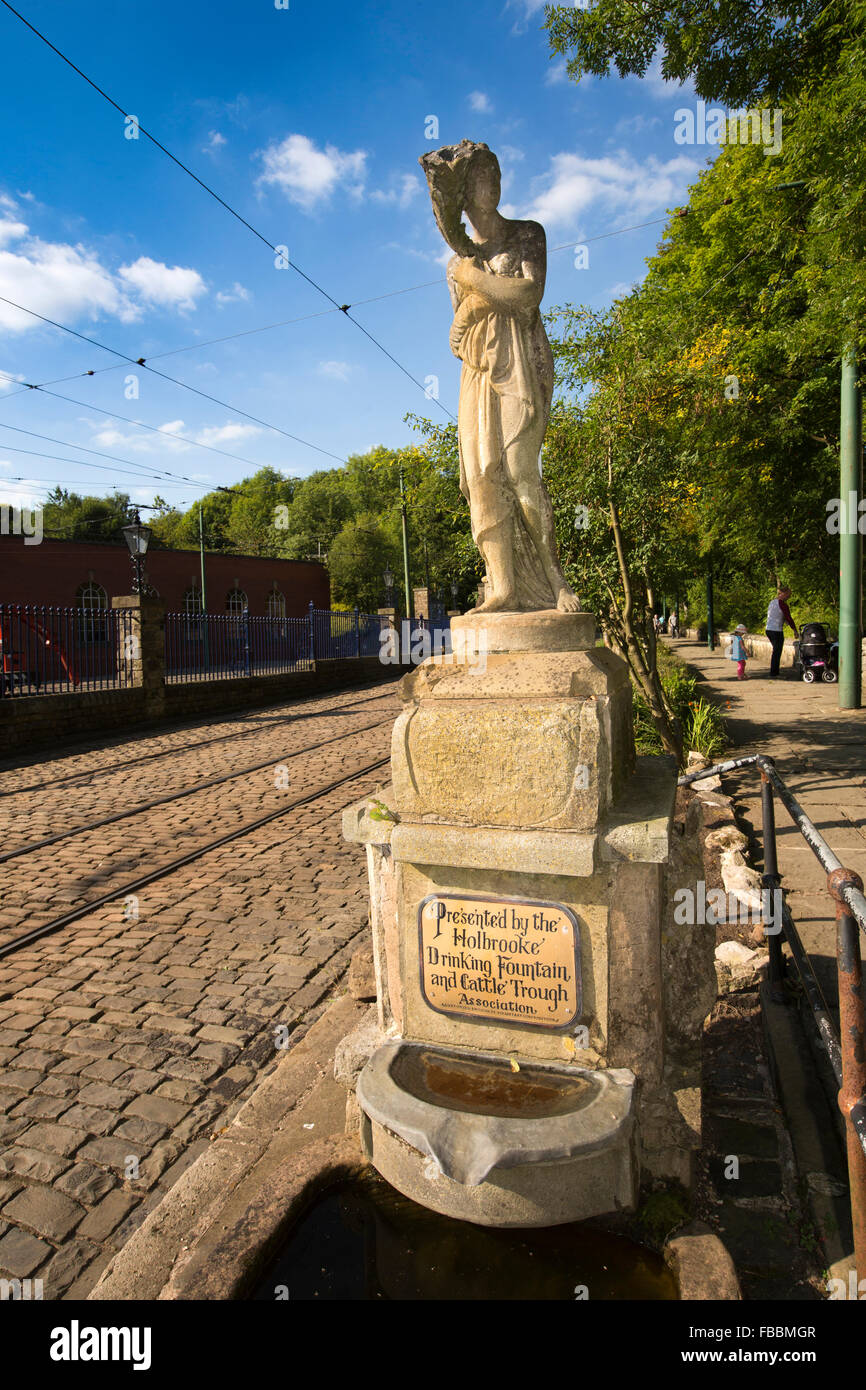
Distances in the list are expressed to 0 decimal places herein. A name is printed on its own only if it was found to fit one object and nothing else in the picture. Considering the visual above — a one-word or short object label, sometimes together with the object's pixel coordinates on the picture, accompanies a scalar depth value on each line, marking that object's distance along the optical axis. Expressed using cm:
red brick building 2386
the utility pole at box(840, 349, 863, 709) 1112
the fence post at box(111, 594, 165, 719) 1430
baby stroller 1512
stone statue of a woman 312
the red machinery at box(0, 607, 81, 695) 1204
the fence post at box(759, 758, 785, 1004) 371
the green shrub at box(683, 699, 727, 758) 828
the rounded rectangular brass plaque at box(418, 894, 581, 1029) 258
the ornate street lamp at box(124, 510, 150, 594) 1473
